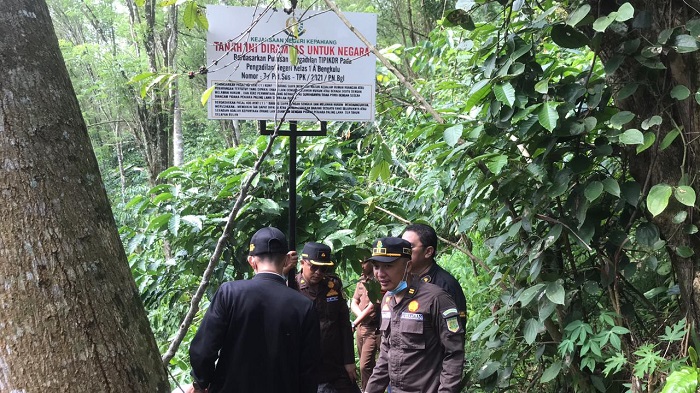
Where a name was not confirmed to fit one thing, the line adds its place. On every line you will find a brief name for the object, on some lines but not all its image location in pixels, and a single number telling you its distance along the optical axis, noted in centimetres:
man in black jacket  269
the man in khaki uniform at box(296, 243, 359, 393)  429
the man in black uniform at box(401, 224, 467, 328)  385
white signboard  319
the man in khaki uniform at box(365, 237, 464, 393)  312
